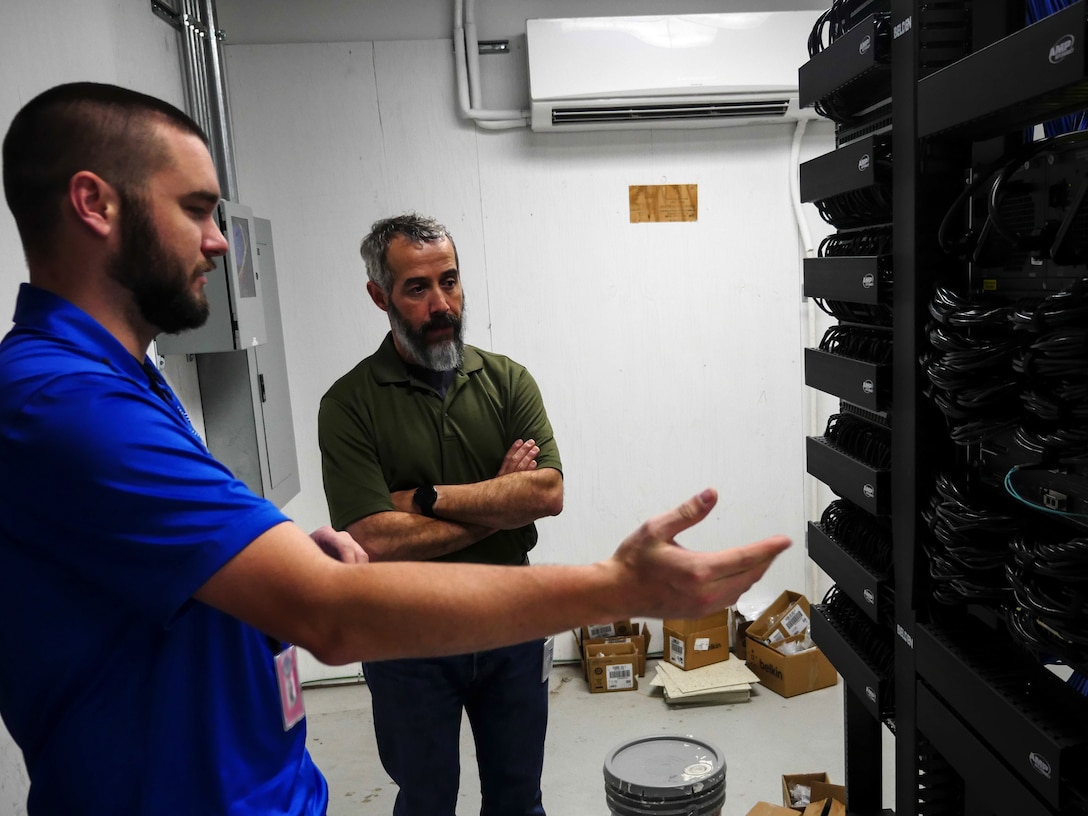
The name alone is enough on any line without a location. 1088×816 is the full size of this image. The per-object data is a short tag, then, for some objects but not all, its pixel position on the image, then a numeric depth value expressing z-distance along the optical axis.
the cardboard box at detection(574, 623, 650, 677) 3.67
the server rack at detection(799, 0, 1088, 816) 1.11
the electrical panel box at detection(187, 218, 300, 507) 3.07
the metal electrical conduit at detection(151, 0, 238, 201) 3.16
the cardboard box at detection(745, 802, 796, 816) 2.27
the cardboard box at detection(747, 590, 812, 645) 3.58
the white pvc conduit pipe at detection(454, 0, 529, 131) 3.48
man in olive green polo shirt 1.90
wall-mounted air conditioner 3.42
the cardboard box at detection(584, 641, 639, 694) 3.57
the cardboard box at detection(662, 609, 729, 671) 3.58
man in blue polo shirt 0.81
